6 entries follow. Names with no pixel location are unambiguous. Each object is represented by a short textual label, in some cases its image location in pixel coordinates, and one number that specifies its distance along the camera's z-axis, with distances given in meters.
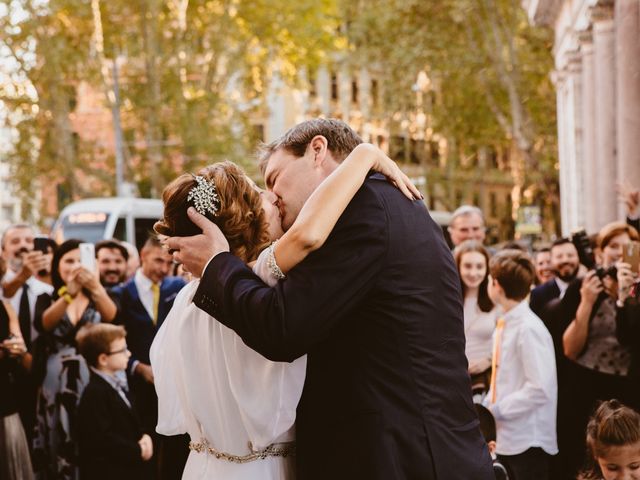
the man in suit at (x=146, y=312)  10.36
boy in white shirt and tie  7.80
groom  3.77
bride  3.90
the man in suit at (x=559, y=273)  11.24
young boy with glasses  8.46
